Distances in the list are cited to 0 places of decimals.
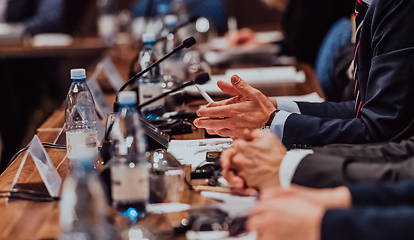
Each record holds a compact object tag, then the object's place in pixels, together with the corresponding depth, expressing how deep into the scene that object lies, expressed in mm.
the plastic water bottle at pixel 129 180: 2007
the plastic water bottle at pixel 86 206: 1891
